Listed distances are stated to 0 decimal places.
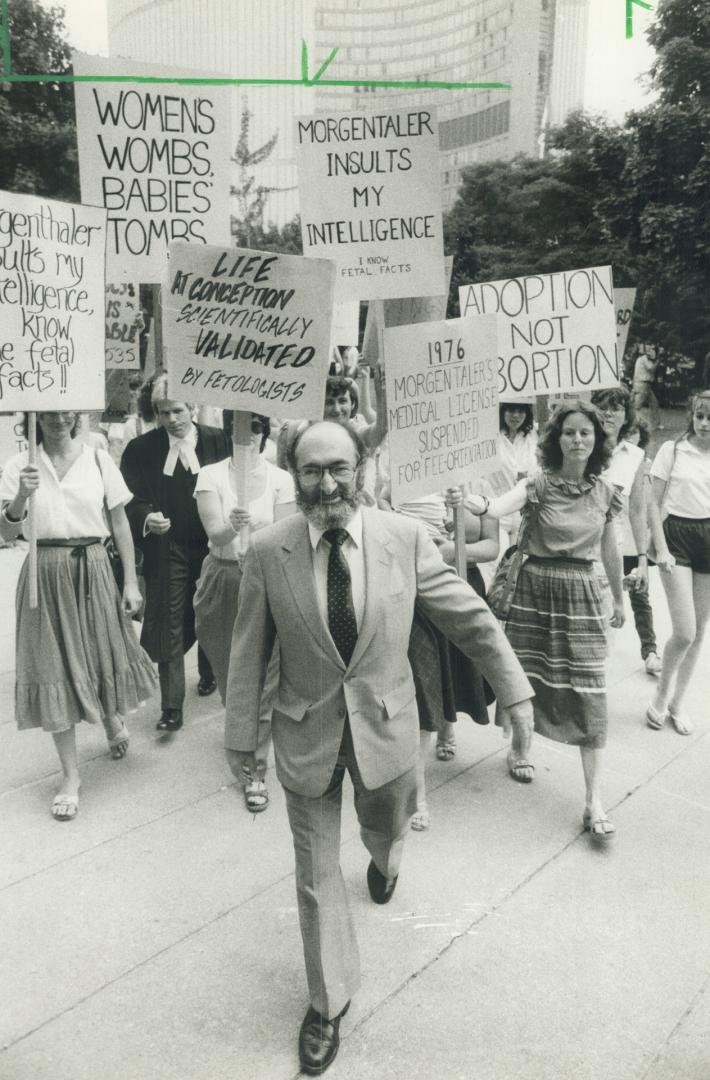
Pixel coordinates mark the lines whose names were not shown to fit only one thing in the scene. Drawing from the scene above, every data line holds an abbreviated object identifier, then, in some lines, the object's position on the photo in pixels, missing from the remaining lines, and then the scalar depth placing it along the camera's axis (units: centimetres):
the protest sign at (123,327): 635
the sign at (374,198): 416
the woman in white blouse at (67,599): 397
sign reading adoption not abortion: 448
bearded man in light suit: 251
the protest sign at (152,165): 435
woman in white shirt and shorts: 485
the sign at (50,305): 367
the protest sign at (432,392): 388
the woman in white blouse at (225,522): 430
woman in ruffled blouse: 383
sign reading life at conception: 343
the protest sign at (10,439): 434
